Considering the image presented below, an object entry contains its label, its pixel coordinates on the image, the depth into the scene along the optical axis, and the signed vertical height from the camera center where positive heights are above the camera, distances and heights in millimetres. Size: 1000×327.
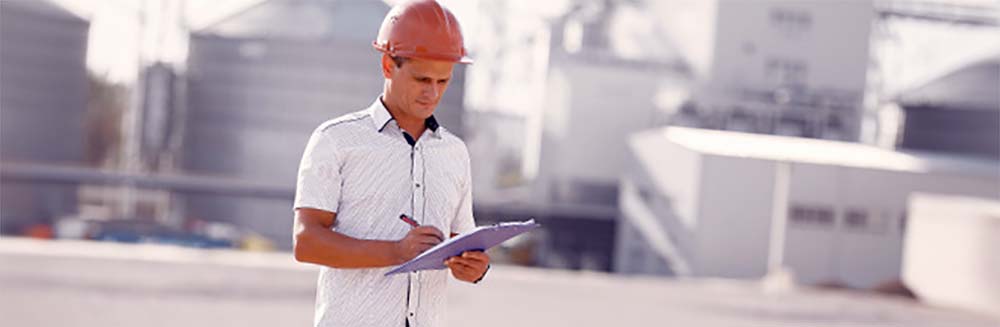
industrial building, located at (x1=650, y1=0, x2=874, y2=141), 44625 +2815
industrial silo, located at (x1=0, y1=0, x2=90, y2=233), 36375 -295
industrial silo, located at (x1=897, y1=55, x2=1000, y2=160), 44500 +1210
